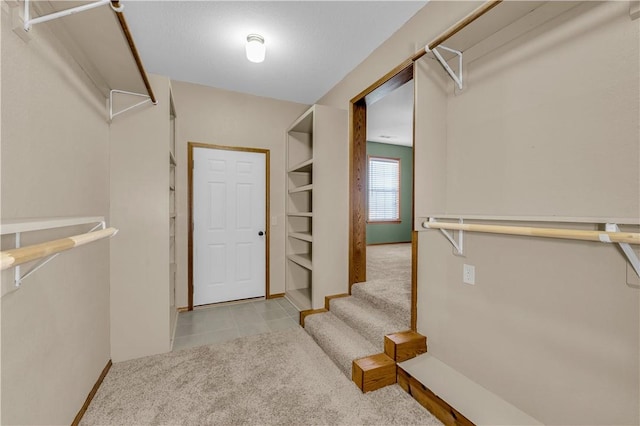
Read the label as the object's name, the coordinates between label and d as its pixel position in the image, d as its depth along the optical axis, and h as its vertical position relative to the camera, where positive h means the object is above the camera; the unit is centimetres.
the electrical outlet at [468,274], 170 -40
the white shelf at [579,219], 101 -3
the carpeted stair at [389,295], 226 -80
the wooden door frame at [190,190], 327 +26
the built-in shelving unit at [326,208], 295 +4
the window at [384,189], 653 +55
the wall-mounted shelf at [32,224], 73 -5
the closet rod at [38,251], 67 -12
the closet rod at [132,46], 120 +95
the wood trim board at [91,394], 154 -120
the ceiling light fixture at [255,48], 239 +146
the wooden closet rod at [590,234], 95 -9
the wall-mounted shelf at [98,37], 115 +94
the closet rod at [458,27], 127 +99
